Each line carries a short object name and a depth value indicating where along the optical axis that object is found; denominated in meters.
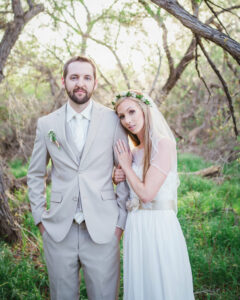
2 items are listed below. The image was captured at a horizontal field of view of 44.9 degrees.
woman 2.30
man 2.36
